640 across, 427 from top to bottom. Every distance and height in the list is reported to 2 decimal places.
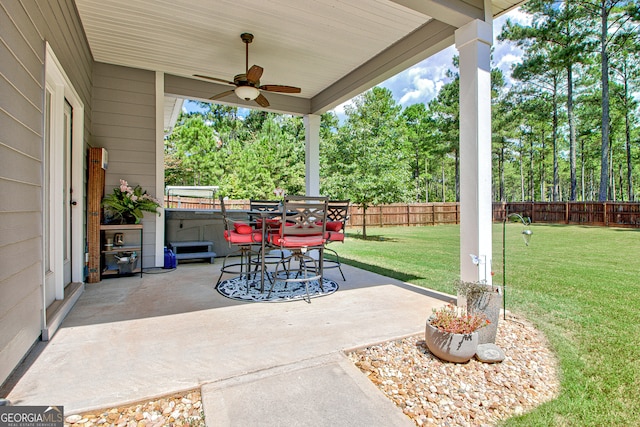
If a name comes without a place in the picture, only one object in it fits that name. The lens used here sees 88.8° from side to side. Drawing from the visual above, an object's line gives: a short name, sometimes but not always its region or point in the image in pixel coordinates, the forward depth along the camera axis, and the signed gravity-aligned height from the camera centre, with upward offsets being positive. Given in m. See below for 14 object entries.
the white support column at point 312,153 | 6.07 +1.11
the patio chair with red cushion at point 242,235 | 3.41 -0.23
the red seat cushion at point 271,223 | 3.85 -0.12
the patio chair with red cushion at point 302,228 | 3.19 -0.15
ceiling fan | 3.86 +1.62
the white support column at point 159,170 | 4.77 +0.63
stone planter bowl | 1.98 -0.81
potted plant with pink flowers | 4.15 +0.11
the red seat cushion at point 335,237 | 3.79 -0.28
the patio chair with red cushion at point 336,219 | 3.85 -0.08
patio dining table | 3.25 -0.06
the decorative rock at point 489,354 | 2.04 -0.90
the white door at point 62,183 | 2.75 +0.29
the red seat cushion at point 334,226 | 4.07 -0.17
